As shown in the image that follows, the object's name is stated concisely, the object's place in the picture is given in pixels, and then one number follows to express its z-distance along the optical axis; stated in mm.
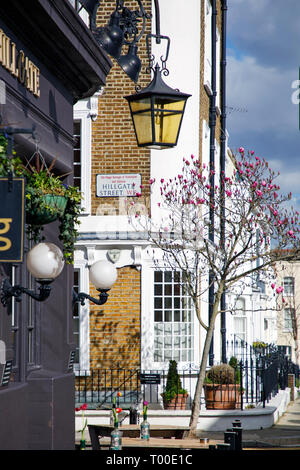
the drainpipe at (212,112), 19047
